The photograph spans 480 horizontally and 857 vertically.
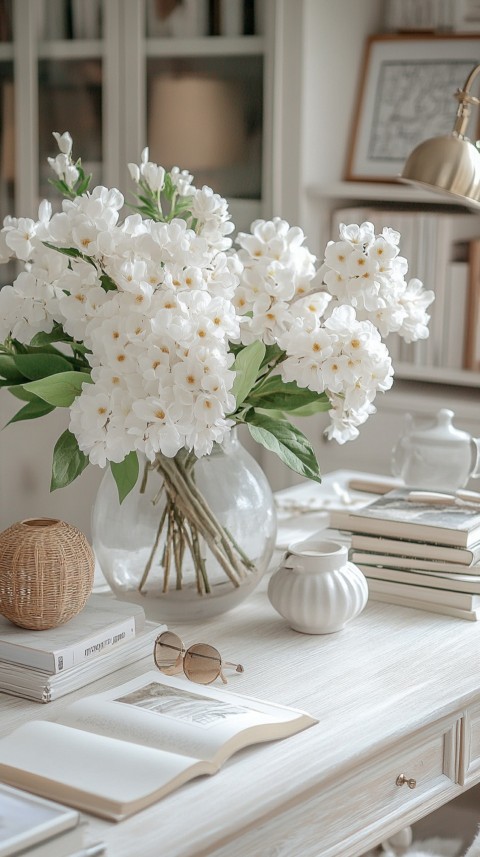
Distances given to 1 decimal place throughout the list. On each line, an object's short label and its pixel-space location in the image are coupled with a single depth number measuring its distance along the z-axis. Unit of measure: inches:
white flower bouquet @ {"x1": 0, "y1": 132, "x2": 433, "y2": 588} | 89.8
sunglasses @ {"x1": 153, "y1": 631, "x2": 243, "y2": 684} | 92.6
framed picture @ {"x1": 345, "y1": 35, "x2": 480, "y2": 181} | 164.3
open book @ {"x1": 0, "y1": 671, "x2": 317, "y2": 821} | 81.5
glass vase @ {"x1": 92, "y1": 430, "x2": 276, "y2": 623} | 99.0
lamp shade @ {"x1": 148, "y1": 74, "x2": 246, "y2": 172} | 172.3
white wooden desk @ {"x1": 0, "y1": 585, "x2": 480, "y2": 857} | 81.2
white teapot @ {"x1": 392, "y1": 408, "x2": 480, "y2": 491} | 121.9
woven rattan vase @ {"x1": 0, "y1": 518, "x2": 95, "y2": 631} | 92.2
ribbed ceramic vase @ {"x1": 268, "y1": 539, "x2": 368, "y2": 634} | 98.7
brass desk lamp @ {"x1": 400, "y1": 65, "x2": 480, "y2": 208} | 108.8
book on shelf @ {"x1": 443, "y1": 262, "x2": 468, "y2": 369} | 161.6
